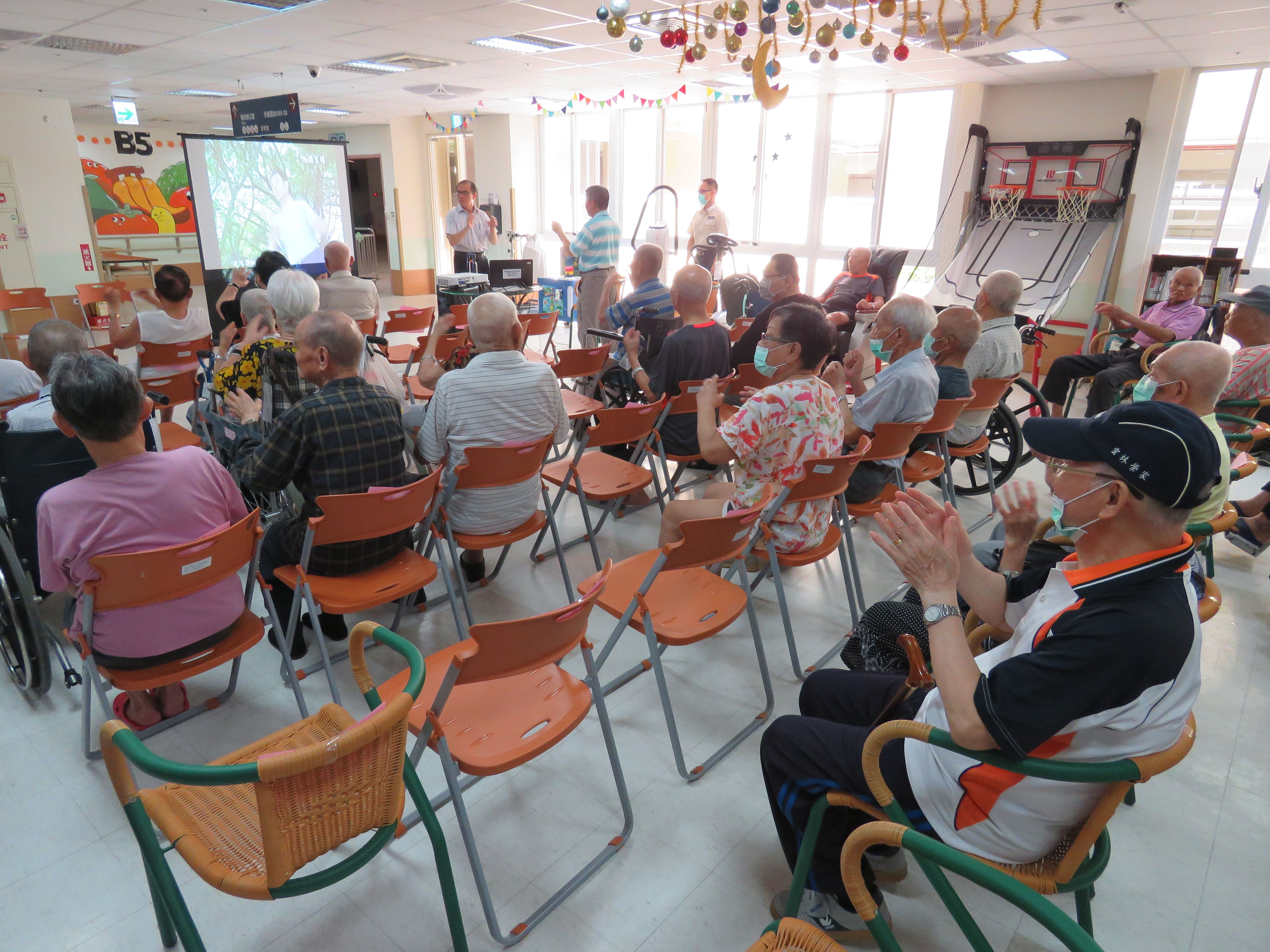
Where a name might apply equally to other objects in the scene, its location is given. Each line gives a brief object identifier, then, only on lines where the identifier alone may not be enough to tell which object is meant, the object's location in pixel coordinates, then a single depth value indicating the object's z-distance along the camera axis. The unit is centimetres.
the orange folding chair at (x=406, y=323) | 568
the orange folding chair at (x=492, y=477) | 257
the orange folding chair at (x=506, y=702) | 156
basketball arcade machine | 736
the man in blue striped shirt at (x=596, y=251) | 662
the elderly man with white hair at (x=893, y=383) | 320
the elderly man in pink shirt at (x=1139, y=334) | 493
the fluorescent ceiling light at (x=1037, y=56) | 623
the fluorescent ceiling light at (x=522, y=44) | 642
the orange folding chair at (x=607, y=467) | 315
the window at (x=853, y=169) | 931
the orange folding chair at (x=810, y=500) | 251
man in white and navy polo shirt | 117
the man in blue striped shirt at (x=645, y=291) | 474
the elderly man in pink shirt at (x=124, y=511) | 191
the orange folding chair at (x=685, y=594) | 207
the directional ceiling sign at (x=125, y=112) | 973
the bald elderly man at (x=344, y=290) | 535
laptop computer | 807
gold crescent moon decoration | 357
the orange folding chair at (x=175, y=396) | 352
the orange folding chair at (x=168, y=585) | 185
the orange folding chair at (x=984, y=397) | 385
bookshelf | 654
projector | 743
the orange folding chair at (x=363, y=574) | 219
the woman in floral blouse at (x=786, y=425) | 253
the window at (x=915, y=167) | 873
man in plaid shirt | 236
